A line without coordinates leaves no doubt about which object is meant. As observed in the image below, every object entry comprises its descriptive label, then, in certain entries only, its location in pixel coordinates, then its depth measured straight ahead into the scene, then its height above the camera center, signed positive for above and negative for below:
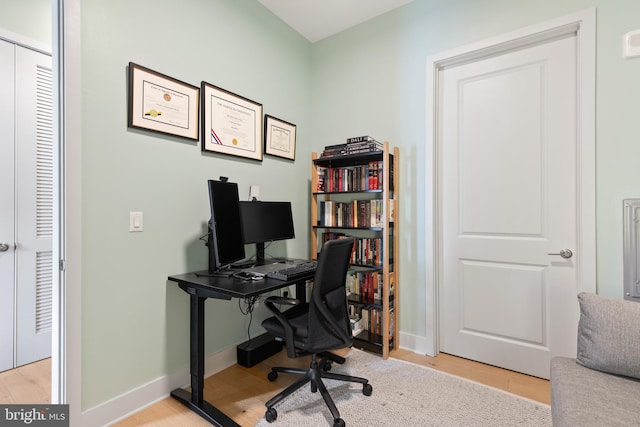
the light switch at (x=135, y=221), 1.74 -0.05
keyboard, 1.84 -0.38
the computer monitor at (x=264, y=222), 2.23 -0.08
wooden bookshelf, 2.40 -0.11
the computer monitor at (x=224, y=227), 1.82 -0.09
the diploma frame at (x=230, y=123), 2.12 +0.68
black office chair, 1.64 -0.66
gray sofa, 1.06 -0.70
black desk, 1.64 -0.60
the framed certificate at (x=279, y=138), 2.59 +0.68
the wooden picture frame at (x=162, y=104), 1.74 +0.68
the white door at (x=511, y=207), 2.04 +0.05
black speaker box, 2.25 -1.06
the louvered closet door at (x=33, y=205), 2.24 +0.06
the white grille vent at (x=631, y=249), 1.76 -0.21
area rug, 1.65 -1.14
